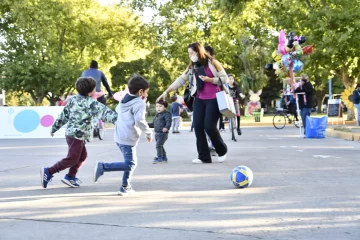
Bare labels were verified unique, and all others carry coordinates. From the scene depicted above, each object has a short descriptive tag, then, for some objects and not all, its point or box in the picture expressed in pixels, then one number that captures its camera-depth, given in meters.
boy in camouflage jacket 8.09
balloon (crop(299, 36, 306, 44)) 23.56
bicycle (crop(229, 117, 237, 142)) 18.77
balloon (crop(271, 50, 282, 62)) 24.52
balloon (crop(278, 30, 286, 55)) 23.94
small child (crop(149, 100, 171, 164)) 11.45
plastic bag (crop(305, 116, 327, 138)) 20.72
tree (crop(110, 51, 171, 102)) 60.07
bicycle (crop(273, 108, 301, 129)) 29.50
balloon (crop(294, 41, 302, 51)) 23.38
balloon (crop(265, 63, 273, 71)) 25.62
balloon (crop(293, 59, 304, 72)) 23.47
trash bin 39.56
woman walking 11.16
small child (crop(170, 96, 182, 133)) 26.62
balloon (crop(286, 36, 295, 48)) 23.27
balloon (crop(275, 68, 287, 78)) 24.60
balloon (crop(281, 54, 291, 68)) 23.23
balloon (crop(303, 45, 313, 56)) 23.96
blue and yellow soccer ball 7.95
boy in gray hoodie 7.71
